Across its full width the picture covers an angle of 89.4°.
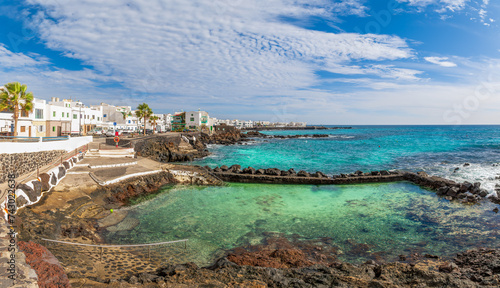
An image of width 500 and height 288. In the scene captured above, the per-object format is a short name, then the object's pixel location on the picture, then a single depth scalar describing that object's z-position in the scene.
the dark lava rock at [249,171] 25.04
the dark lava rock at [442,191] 19.17
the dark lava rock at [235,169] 25.74
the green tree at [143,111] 49.25
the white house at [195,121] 88.62
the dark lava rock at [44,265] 5.41
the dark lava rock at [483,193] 18.27
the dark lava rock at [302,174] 24.44
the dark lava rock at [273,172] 24.77
